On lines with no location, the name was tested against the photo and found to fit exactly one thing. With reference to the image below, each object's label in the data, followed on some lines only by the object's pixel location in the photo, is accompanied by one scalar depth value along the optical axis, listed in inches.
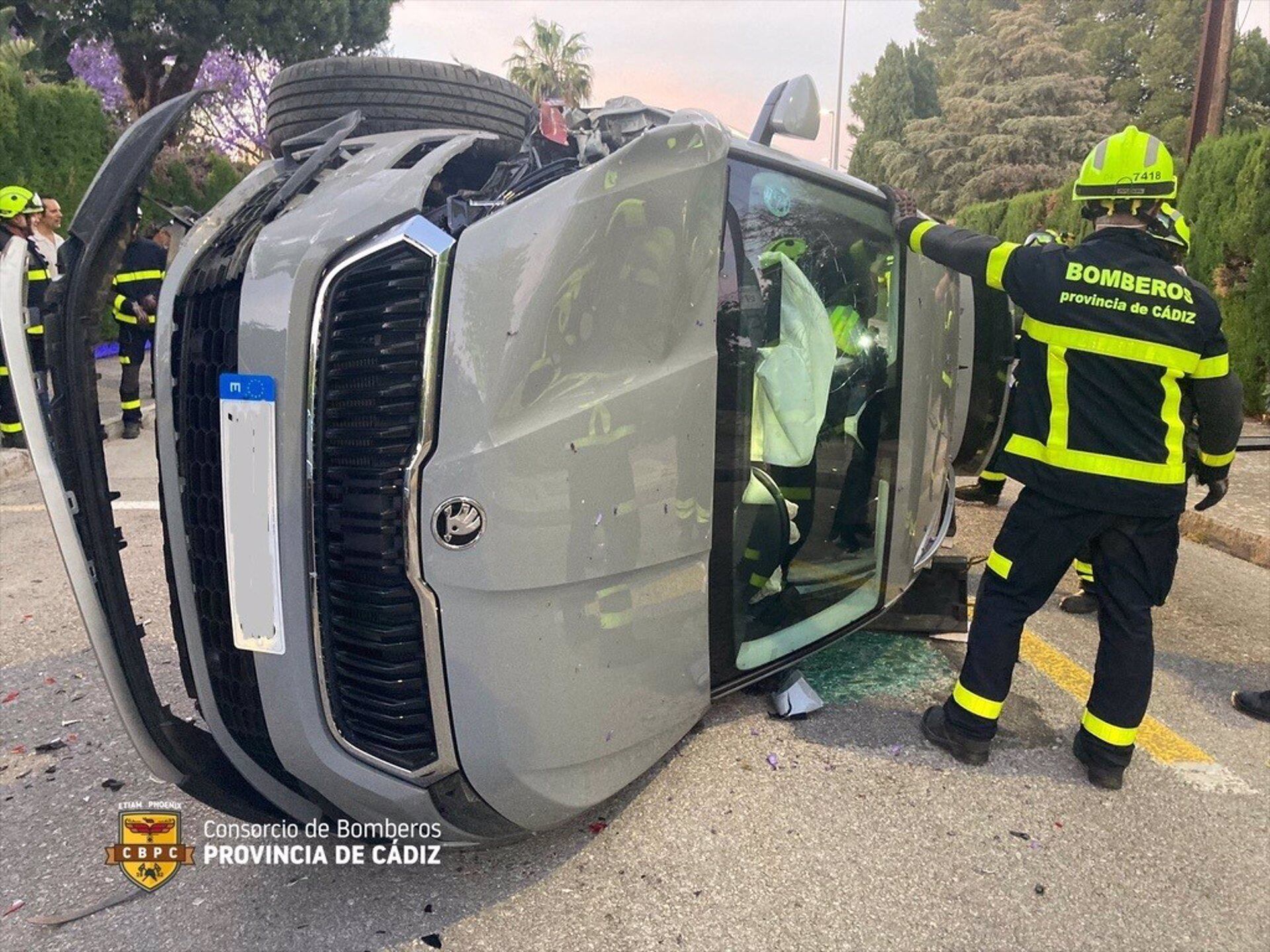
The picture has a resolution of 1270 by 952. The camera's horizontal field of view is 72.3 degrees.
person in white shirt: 251.4
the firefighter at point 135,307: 282.0
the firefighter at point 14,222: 245.0
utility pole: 378.0
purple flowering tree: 1007.0
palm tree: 1973.4
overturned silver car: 64.2
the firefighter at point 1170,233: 98.2
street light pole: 1320.1
